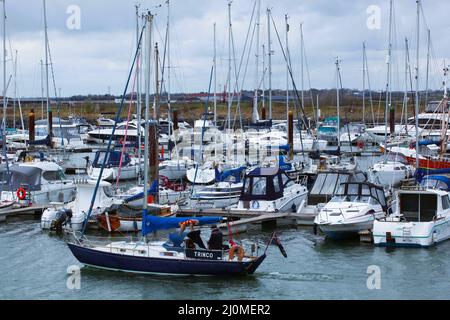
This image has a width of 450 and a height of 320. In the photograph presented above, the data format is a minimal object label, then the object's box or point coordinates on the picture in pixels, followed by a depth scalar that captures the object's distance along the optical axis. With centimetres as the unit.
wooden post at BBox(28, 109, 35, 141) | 7212
